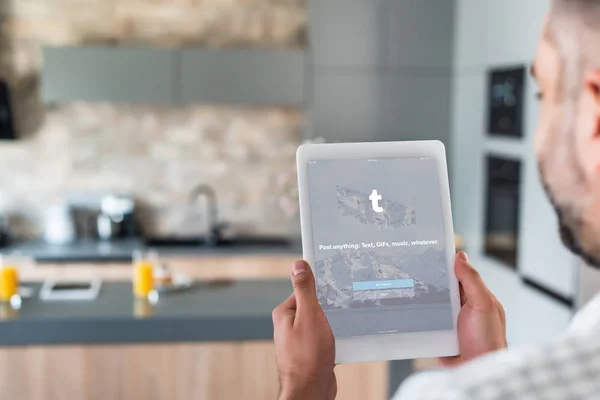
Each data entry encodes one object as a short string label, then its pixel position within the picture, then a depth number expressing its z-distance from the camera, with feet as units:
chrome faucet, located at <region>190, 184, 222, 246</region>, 14.42
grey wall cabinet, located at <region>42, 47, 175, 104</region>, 12.90
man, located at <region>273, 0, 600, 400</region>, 1.50
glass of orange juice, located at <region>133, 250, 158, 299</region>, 8.55
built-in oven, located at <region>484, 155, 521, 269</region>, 10.66
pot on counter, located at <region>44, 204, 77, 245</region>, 13.50
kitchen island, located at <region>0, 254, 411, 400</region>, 7.67
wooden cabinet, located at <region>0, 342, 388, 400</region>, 7.77
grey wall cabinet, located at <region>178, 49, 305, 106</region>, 13.06
